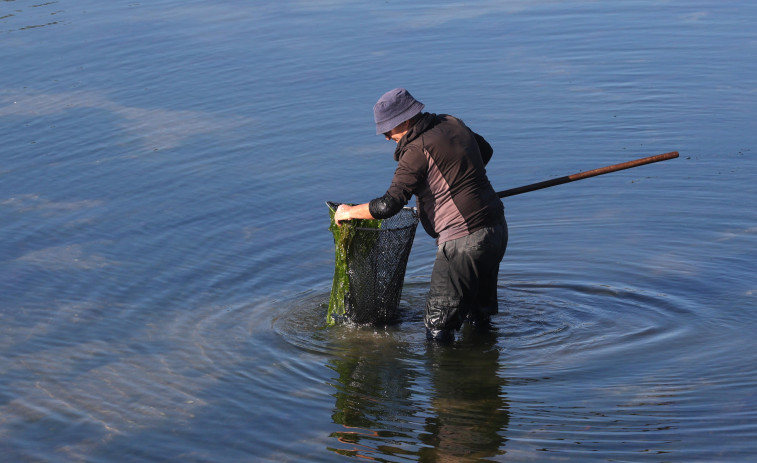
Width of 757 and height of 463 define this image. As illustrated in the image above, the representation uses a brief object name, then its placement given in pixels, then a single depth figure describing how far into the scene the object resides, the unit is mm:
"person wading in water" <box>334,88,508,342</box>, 11352
